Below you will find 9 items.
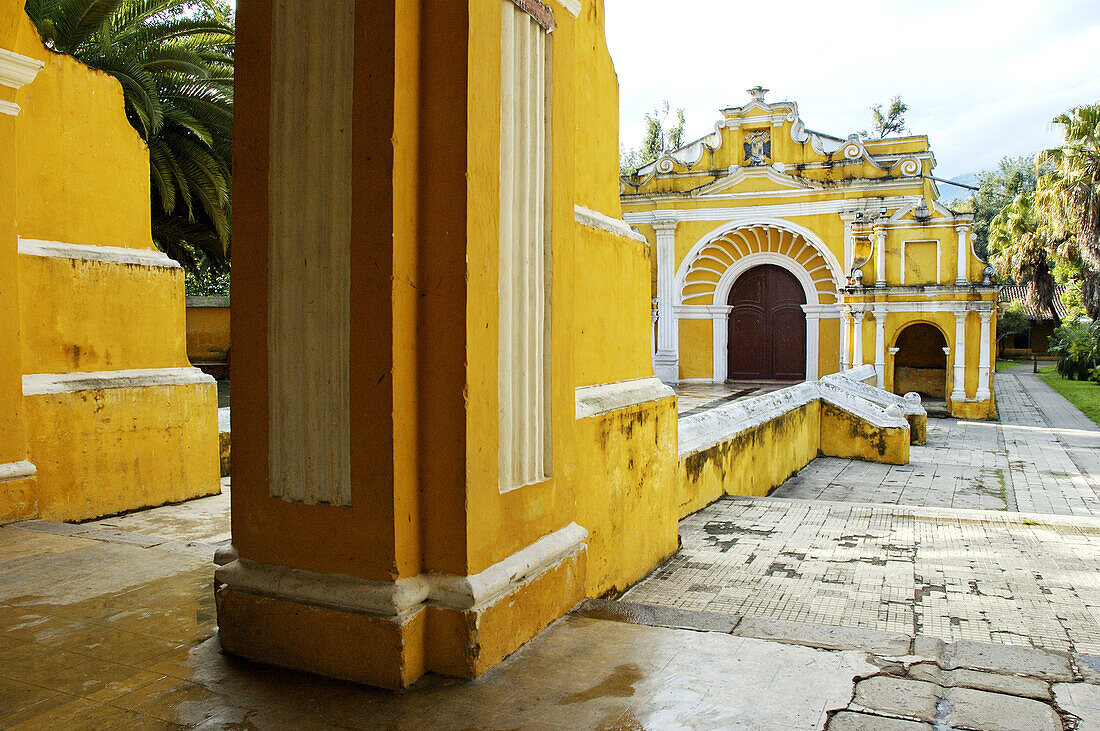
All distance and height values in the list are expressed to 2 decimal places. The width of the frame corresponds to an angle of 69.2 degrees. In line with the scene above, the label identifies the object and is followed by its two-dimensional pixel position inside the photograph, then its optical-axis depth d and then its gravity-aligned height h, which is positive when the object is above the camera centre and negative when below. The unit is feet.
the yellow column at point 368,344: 7.29 -0.13
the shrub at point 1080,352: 91.45 -3.22
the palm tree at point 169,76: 32.30 +11.15
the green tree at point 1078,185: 72.95 +13.09
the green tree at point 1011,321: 119.65 +0.68
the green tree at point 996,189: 136.36 +24.53
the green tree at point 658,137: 132.36 +31.93
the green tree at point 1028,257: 92.43 +8.06
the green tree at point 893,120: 125.90 +32.91
